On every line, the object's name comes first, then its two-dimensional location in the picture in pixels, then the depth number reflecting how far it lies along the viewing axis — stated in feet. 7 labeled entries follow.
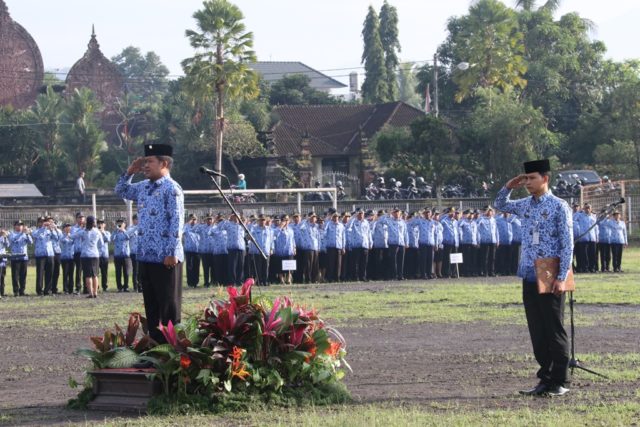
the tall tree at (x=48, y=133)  216.54
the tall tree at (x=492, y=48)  205.98
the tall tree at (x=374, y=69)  296.71
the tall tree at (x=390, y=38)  312.50
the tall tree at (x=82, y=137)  217.77
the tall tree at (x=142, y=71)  501.72
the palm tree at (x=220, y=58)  186.39
